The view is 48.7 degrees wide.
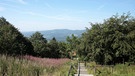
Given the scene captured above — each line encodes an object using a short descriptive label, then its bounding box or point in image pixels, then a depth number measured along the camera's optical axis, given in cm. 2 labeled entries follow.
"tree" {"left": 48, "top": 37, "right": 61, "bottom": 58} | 4038
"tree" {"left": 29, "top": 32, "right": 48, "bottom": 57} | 3640
